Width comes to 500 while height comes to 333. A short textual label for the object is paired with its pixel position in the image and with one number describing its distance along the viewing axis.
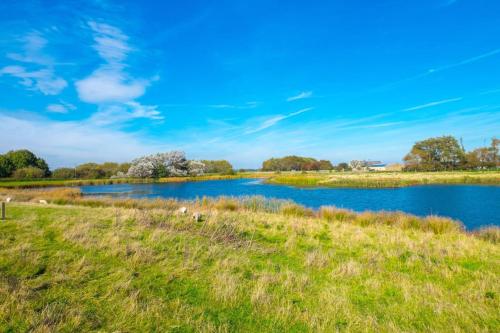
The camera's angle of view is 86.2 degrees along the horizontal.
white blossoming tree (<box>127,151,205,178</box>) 75.88
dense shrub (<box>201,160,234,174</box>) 122.31
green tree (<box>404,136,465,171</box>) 82.25
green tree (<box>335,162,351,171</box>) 127.21
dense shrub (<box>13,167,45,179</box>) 68.06
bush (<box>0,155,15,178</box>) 70.19
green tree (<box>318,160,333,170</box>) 132.88
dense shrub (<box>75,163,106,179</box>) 86.31
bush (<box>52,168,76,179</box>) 81.06
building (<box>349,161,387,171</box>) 116.45
